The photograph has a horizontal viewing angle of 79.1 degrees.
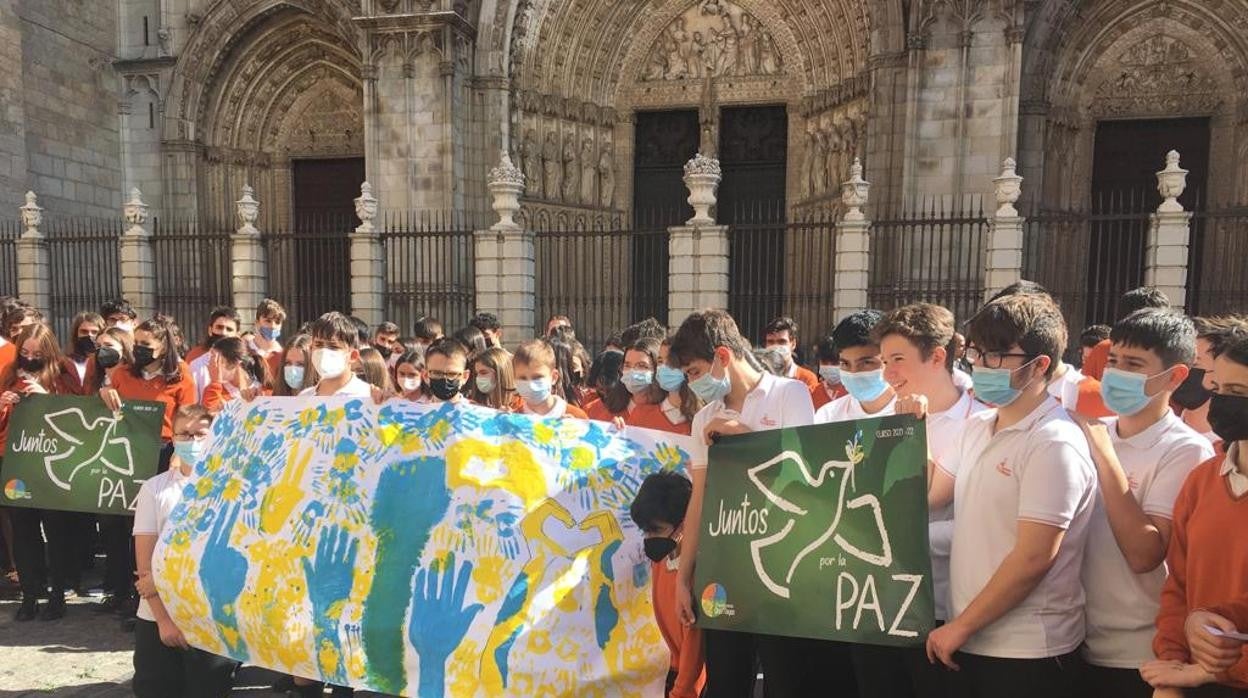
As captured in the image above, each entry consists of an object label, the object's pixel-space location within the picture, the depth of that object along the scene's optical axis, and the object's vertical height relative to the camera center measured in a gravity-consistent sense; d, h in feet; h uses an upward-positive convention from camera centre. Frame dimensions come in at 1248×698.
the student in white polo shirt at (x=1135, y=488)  7.76 -2.05
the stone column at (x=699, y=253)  37.81 +1.71
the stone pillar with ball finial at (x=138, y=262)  46.24 +0.98
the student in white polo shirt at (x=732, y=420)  10.03 -1.81
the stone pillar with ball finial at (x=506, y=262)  40.65 +1.18
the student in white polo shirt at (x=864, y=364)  11.07 -1.10
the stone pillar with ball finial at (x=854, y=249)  37.09 +1.99
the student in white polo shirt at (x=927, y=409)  8.91 -1.50
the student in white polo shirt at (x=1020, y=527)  7.50 -2.40
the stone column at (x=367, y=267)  42.91 +0.85
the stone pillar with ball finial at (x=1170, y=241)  32.99 +2.34
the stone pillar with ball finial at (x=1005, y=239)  35.53 +2.49
